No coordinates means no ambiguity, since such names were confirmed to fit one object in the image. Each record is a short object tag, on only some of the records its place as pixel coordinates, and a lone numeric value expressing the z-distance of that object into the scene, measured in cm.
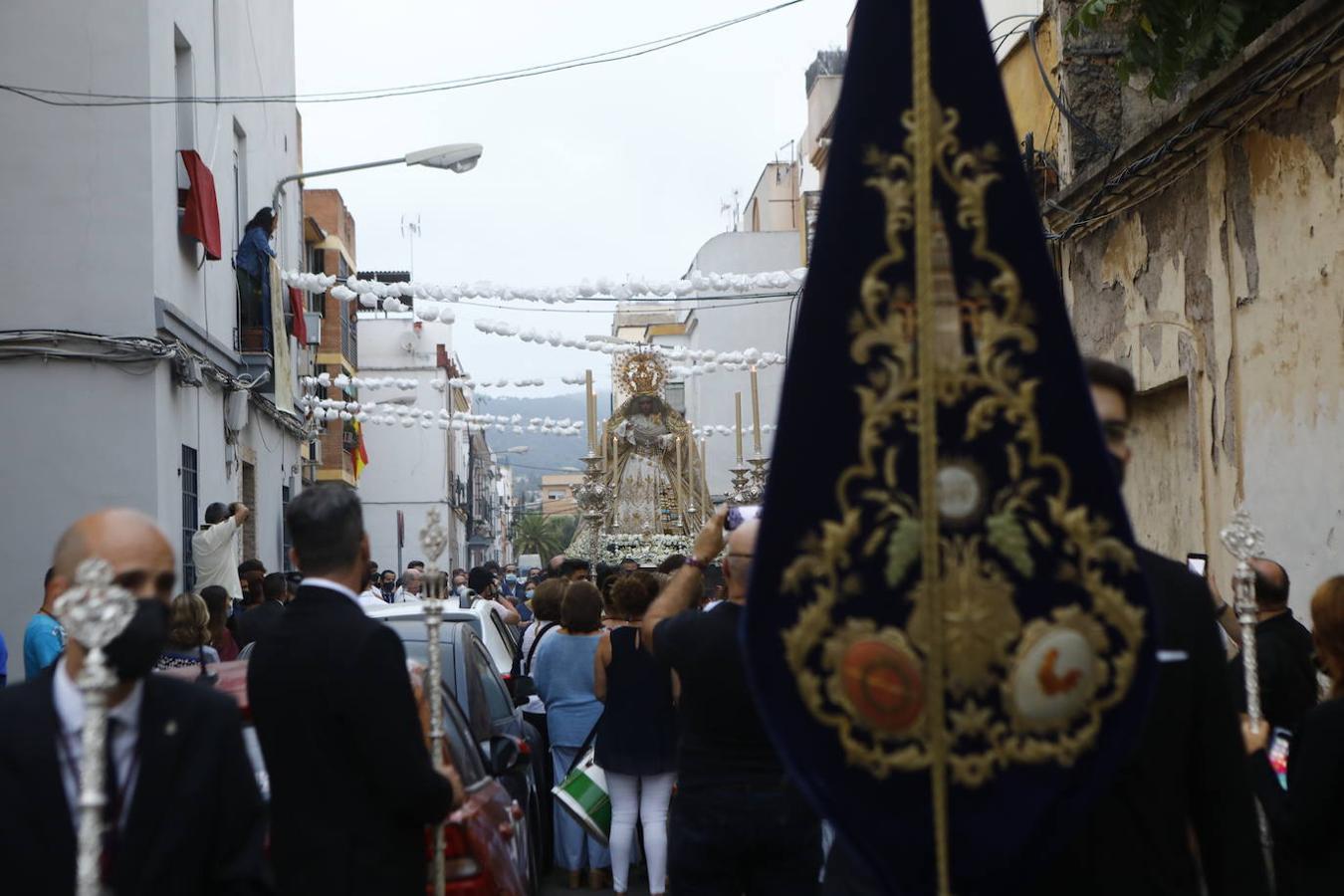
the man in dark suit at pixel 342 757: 437
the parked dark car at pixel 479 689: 804
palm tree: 11500
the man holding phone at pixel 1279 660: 602
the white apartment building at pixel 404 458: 6116
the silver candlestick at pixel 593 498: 3192
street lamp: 1944
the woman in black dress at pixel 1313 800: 427
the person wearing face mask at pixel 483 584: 1945
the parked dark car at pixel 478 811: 575
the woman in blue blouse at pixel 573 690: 1051
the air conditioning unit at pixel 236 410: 2030
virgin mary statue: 3262
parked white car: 952
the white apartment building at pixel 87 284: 1552
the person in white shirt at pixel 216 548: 1469
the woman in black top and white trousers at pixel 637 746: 912
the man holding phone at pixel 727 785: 568
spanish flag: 4276
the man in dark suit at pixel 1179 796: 323
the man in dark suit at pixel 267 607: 1091
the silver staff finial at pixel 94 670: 317
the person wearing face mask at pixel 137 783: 338
